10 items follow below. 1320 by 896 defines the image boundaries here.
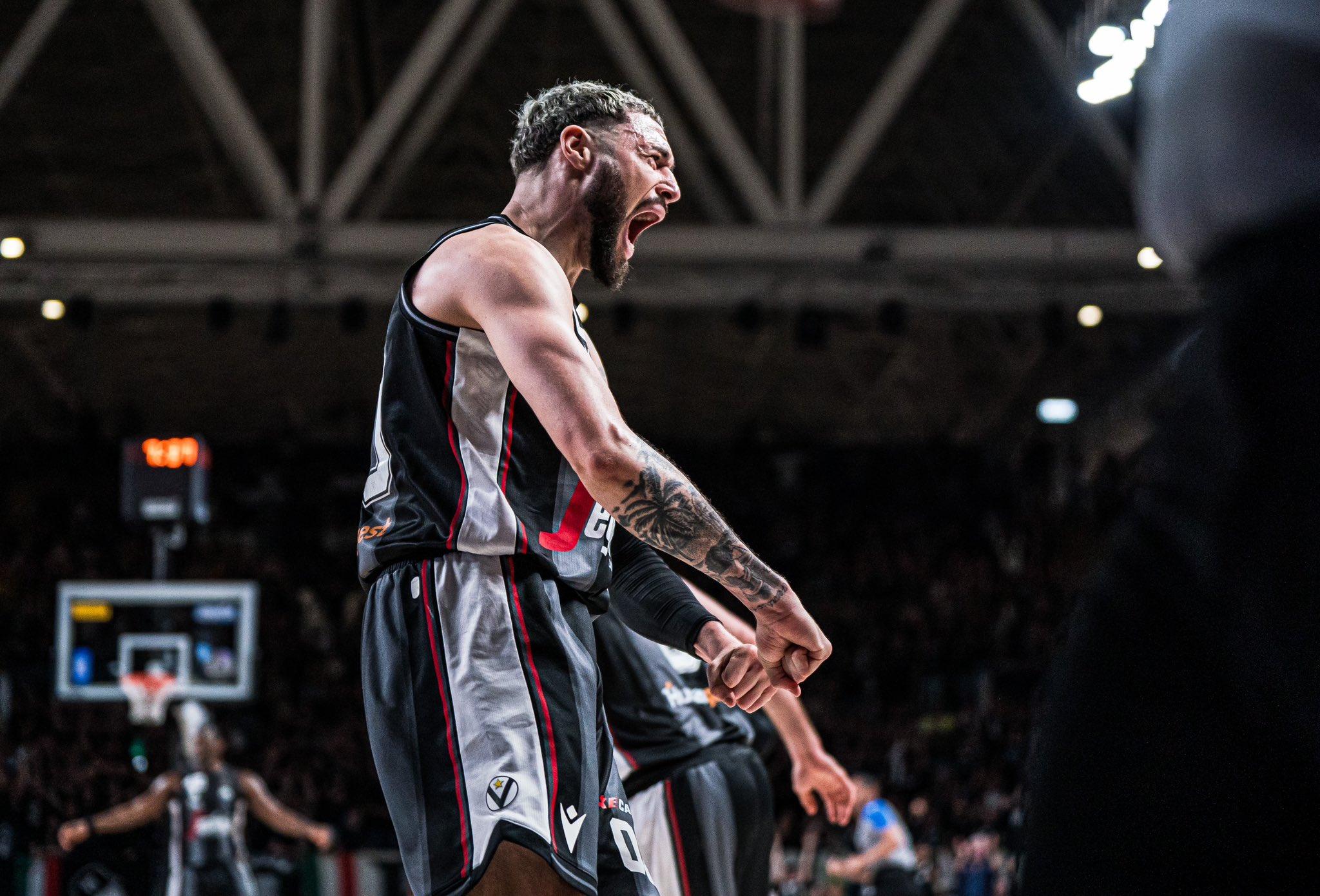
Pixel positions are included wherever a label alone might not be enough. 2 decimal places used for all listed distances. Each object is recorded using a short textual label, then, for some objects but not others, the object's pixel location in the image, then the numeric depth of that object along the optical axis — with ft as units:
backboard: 40.93
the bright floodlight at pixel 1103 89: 30.53
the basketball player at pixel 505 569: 8.05
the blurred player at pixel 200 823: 31.53
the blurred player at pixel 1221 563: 4.25
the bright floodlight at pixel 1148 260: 42.55
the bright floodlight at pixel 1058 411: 83.41
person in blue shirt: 32.89
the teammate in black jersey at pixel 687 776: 12.83
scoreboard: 39.73
